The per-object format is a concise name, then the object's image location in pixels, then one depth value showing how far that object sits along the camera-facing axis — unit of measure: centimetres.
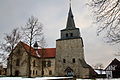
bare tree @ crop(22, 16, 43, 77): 3100
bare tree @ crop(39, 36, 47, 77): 3163
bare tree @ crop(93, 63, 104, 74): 8512
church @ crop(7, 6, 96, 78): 4188
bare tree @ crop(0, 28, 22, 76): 3253
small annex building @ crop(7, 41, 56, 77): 4134
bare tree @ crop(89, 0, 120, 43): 537
